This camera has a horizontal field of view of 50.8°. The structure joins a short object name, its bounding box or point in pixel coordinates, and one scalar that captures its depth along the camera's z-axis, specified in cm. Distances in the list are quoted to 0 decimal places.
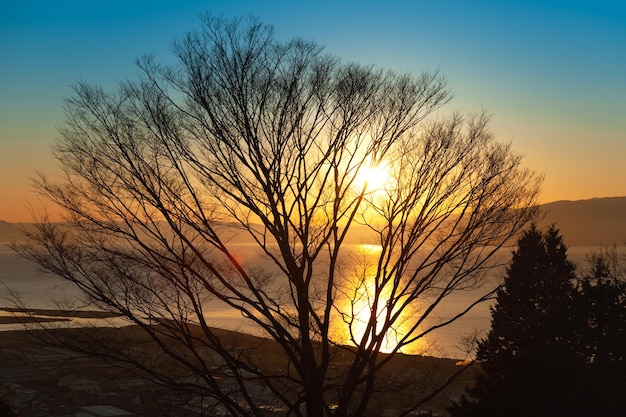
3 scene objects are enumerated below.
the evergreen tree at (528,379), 1448
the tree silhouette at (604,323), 2227
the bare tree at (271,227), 858
